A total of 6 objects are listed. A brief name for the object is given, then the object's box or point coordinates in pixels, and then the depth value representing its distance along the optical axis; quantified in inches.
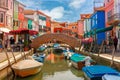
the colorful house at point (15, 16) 679.7
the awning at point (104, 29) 397.3
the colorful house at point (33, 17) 1012.6
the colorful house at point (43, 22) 1198.9
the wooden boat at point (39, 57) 364.8
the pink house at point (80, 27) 1115.7
